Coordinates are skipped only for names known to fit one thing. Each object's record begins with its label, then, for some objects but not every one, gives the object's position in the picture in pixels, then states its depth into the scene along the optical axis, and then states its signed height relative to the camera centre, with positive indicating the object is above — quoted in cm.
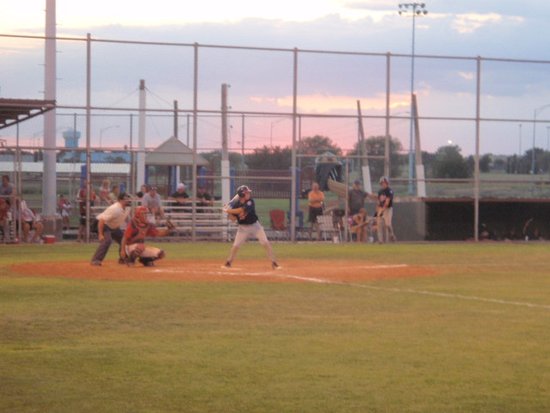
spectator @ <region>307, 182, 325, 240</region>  3675 -84
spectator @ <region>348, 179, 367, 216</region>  3716 -64
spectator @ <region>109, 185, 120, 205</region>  3238 -55
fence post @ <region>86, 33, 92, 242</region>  3431 +194
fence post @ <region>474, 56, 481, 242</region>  3794 +62
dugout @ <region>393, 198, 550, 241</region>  3869 -134
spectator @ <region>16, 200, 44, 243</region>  3416 -149
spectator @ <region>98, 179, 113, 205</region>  3422 -56
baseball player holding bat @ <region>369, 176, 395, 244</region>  3447 -101
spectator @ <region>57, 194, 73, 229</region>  3847 -119
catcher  2388 -148
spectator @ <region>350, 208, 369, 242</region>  3731 -151
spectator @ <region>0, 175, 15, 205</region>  3300 -40
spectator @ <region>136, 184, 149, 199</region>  3355 -44
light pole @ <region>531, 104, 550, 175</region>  4247 +61
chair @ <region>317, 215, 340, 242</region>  3748 -161
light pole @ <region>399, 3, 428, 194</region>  3881 +96
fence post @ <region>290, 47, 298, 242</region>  3666 +113
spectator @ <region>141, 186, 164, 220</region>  3309 -75
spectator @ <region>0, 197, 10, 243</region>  3269 -133
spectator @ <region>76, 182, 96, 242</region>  3453 -91
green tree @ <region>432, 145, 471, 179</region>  4012 +56
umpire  2405 -97
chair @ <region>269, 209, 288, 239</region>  3792 -152
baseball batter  2383 -90
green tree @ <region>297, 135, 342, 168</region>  3781 +107
